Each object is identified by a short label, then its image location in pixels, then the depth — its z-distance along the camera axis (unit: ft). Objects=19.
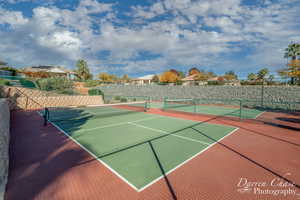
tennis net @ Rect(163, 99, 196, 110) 72.60
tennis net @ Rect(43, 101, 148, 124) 33.95
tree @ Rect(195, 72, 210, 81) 131.01
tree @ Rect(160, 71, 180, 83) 146.67
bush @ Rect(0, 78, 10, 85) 55.45
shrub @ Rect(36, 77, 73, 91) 65.80
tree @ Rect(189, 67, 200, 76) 239.91
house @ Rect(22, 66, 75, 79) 98.50
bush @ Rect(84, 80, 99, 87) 98.26
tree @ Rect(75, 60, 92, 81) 157.69
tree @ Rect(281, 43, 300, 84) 92.12
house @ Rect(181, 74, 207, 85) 78.07
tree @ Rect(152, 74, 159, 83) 169.62
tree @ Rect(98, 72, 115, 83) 206.90
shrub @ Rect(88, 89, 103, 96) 71.94
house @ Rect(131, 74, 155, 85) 180.77
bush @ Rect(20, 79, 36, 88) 65.65
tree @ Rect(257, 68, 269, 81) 121.90
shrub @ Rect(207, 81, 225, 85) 66.69
